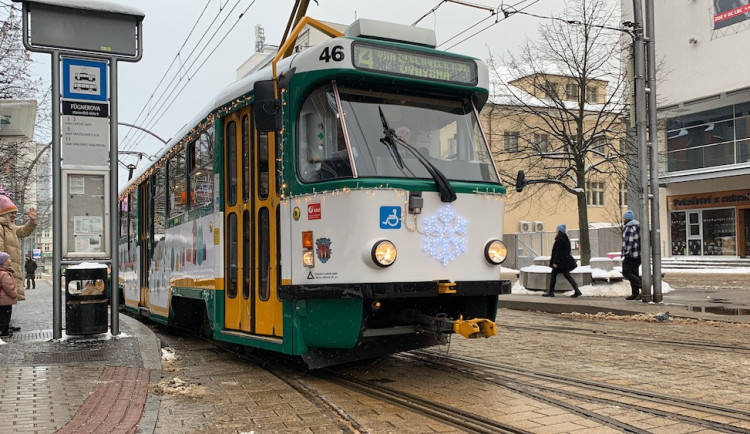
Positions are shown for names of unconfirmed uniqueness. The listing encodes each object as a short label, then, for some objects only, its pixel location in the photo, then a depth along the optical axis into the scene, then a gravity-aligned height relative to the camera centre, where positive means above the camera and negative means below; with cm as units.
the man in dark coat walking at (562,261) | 1673 -52
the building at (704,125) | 2938 +495
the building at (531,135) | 2181 +336
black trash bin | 905 -68
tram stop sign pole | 909 +172
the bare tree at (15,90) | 1589 +418
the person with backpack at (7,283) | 906 -45
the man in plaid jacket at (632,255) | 1505 -36
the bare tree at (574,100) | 2045 +432
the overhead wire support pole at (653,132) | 1499 +225
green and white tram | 637 +38
